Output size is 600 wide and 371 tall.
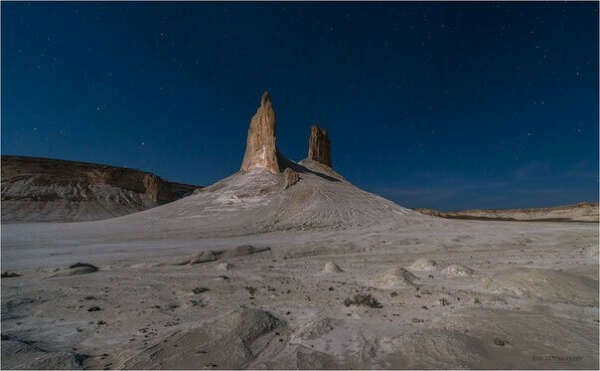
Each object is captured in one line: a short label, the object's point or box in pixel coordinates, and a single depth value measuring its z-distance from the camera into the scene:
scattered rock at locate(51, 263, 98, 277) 11.54
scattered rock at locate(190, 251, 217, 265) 14.00
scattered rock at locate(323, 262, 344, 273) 12.12
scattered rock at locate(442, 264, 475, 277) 11.02
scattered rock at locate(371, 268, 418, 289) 9.61
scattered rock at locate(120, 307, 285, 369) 4.98
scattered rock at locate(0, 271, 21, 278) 11.50
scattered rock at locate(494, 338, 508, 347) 5.47
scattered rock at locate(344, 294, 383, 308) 7.80
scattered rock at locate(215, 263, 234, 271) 12.54
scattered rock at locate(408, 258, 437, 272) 12.15
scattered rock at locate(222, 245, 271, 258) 15.61
